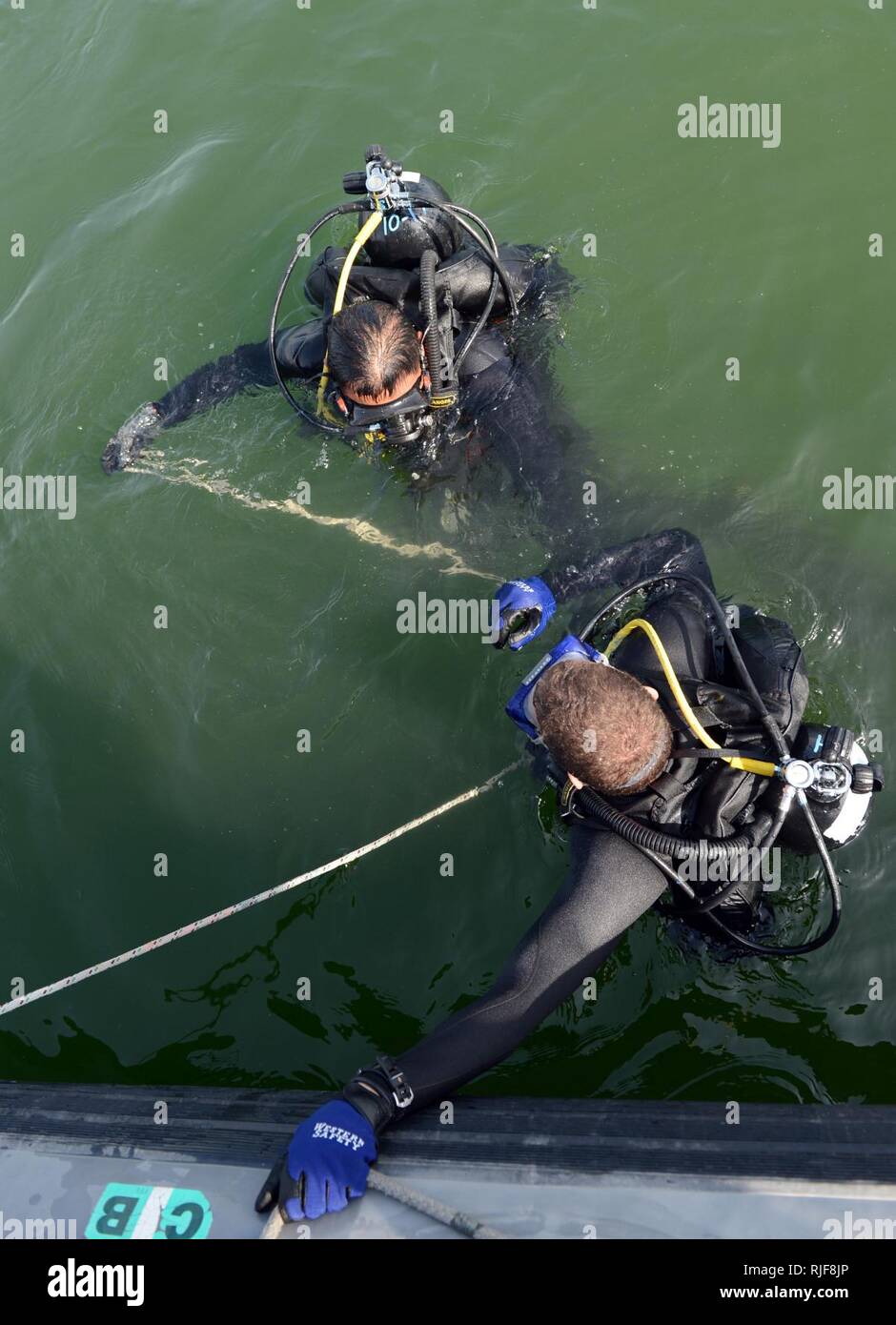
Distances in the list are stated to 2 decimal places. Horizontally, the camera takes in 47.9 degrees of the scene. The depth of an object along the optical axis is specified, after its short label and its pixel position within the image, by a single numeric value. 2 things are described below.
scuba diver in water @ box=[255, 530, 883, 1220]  2.56
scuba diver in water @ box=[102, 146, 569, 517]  3.78
